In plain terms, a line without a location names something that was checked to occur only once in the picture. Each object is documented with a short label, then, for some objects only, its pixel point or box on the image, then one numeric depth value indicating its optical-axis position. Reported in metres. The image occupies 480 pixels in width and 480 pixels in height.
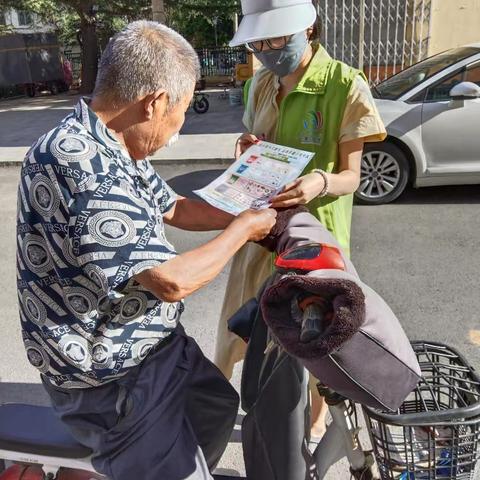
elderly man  1.33
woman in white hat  2.04
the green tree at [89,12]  19.69
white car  5.88
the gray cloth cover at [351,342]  1.08
